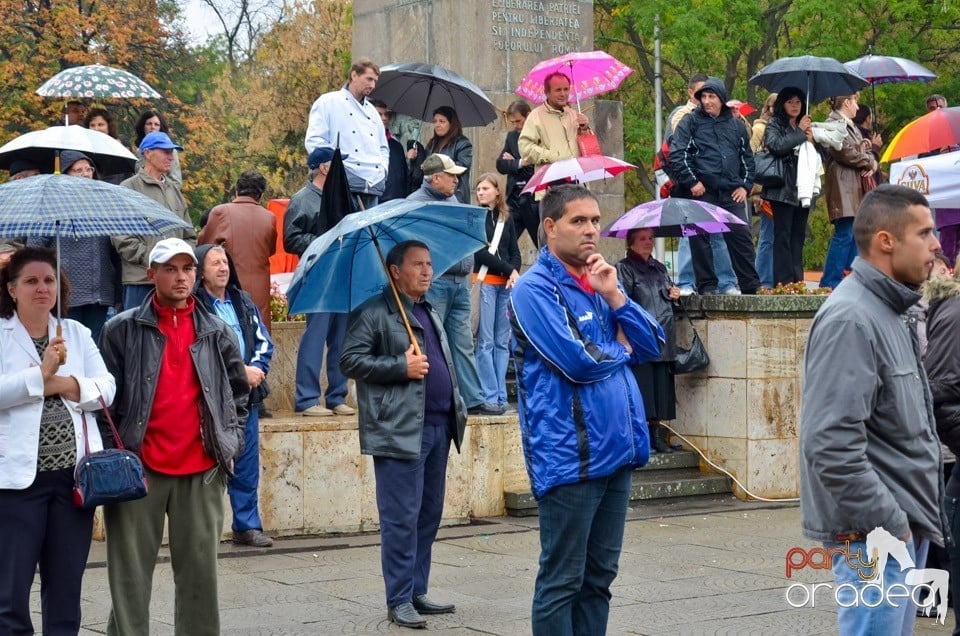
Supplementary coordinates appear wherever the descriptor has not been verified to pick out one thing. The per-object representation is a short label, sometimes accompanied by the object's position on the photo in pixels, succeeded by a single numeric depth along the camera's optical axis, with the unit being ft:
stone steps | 38.42
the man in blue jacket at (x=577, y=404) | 17.83
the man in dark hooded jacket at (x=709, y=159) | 42.68
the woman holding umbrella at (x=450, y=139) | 40.83
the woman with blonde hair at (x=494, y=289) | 38.45
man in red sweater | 20.25
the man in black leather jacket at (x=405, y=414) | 24.67
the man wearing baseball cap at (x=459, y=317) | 34.94
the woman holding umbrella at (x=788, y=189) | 44.19
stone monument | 49.88
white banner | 36.40
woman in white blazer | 18.86
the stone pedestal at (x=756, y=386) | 40.14
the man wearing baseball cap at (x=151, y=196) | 33.01
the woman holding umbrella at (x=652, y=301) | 39.11
